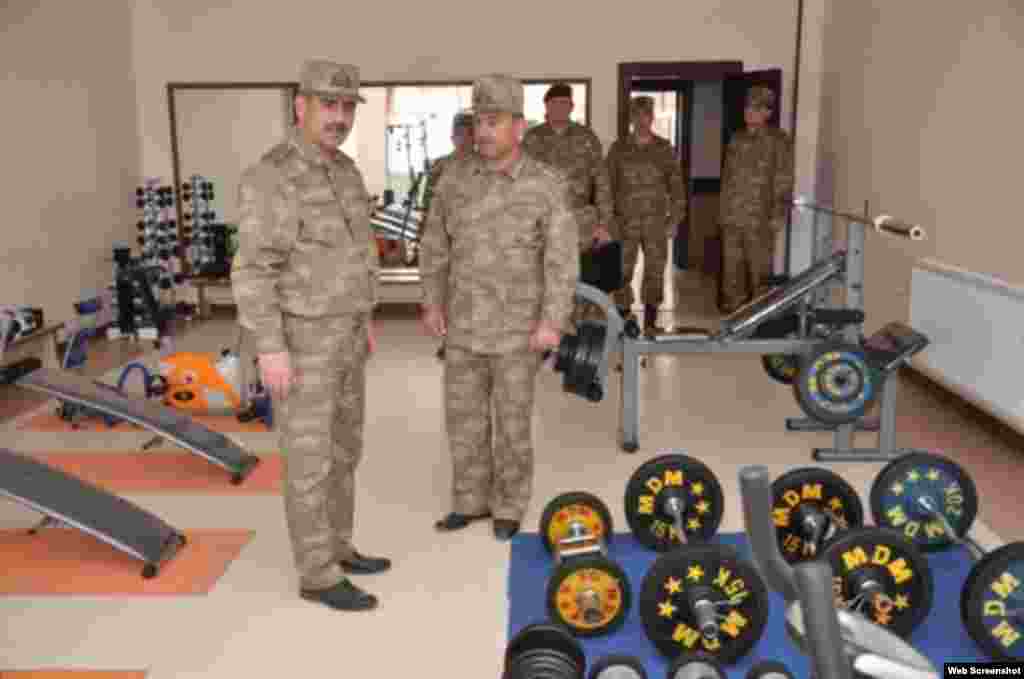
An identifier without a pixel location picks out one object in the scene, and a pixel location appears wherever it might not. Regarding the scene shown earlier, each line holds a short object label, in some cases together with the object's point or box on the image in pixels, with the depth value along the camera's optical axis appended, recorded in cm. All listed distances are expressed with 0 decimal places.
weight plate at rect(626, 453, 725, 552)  358
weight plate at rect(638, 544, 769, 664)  280
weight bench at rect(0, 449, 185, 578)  360
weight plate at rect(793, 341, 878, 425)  461
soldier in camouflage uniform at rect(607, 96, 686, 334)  759
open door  811
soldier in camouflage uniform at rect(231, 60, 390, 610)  310
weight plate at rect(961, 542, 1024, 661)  276
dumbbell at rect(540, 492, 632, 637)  299
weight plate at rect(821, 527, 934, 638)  284
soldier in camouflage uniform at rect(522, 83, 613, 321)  711
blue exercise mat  293
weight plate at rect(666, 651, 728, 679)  244
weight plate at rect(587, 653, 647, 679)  245
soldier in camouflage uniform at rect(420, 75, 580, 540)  379
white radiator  454
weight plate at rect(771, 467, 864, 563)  341
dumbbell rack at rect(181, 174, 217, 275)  850
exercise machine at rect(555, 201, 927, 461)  479
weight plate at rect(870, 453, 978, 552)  344
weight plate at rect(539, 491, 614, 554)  357
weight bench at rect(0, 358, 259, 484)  465
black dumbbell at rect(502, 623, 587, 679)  230
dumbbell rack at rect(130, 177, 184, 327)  820
